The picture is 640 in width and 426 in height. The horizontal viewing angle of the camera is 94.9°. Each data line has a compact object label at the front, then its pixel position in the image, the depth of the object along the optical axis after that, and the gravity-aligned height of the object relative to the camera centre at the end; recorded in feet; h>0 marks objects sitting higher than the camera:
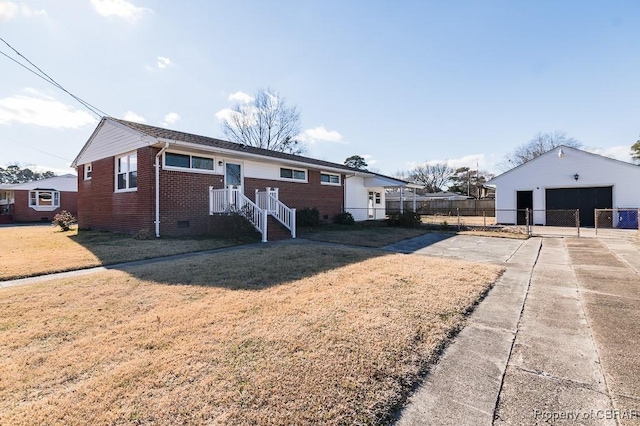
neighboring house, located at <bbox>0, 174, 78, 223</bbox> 77.46 +3.79
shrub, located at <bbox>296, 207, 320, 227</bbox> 45.84 -0.91
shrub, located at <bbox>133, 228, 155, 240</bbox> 31.71 -2.45
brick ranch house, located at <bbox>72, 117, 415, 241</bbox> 33.22 +3.97
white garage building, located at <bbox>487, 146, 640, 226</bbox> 55.30 +4.94
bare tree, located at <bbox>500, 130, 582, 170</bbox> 140.54 +31.80
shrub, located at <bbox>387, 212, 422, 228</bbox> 53.83 -1.73
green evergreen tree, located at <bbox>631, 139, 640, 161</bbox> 93.86 +19.03
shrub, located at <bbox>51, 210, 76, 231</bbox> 44.55 -1.12
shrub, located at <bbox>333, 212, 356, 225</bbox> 56.80 -1.56
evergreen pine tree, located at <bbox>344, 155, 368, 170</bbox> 175.42 +30.03
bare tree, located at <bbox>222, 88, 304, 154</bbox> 112.37 +34.68
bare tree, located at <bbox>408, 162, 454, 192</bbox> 191.62 +23.56
